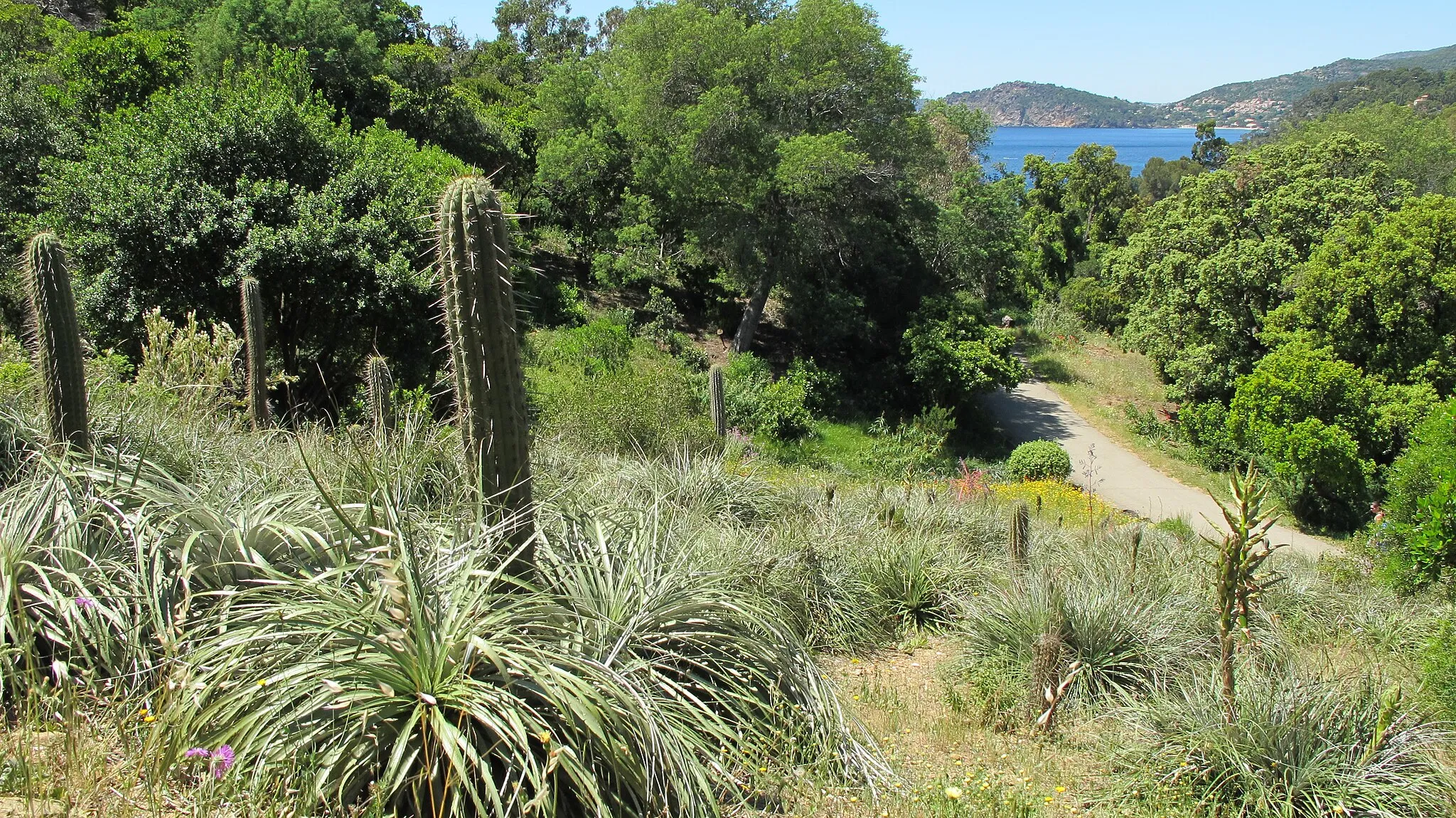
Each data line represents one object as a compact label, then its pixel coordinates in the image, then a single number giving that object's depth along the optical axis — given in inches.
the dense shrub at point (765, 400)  848.9
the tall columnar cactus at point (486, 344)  165.9
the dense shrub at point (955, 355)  1018.1
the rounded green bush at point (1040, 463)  835.4
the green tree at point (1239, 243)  964.6
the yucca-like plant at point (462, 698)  125.8
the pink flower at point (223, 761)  121.1
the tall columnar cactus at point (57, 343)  205.8
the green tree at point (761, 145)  932.6
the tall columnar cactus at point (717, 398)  525.3
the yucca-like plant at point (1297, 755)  161.2
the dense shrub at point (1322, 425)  779.4
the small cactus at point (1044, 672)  202.1
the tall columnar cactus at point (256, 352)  339.3
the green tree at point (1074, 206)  1883.6
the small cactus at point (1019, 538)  285.0
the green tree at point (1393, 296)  816.3
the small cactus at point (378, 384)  302.4
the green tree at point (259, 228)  520.4
